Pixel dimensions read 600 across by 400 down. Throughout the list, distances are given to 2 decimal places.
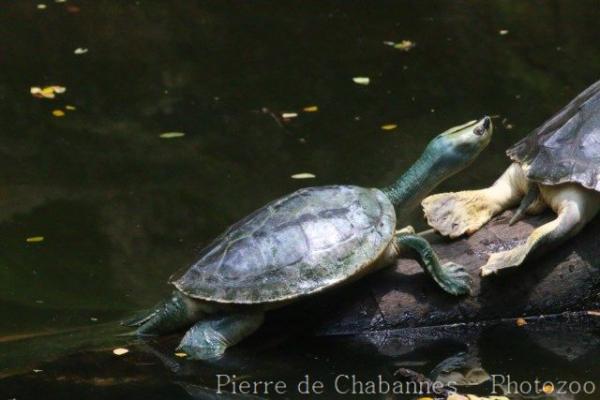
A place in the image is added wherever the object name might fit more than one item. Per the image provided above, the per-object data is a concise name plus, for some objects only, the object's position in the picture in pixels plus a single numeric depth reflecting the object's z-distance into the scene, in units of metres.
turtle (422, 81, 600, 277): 9.53
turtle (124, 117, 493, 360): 9.28
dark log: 9.73
